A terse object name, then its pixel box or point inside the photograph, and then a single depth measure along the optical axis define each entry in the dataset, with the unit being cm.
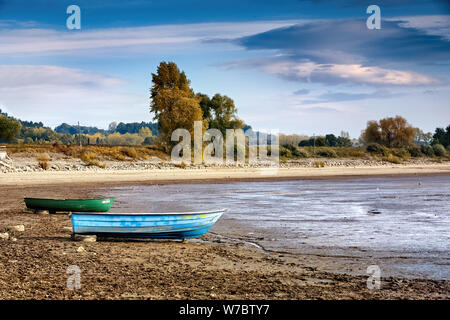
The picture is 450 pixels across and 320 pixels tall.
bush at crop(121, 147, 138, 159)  6354
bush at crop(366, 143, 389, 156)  9181
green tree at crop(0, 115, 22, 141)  7288
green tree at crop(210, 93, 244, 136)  7750
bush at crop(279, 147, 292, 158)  8258
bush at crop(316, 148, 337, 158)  8607
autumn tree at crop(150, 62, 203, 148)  6875
